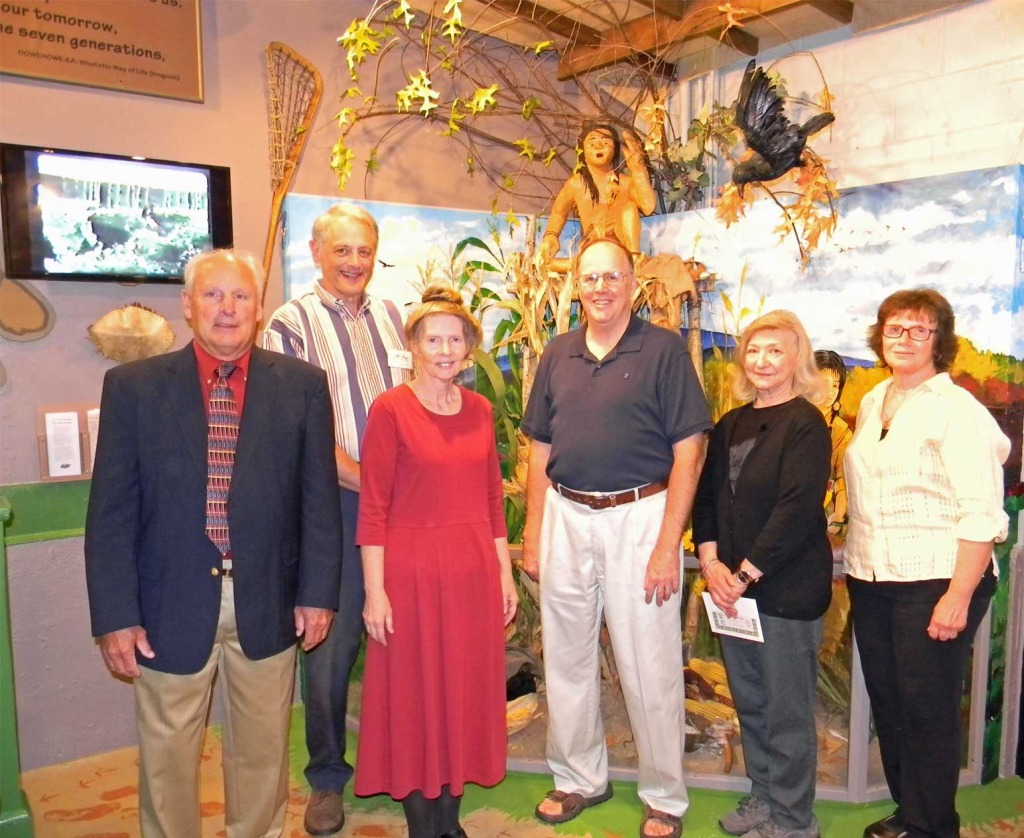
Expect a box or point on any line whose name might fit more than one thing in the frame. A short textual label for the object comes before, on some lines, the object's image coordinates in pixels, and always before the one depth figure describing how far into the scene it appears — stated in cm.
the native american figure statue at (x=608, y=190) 330
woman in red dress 193
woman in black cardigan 210
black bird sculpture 318
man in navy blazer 173
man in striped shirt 239
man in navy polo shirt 219
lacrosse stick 307
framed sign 255
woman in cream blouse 199
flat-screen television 255
